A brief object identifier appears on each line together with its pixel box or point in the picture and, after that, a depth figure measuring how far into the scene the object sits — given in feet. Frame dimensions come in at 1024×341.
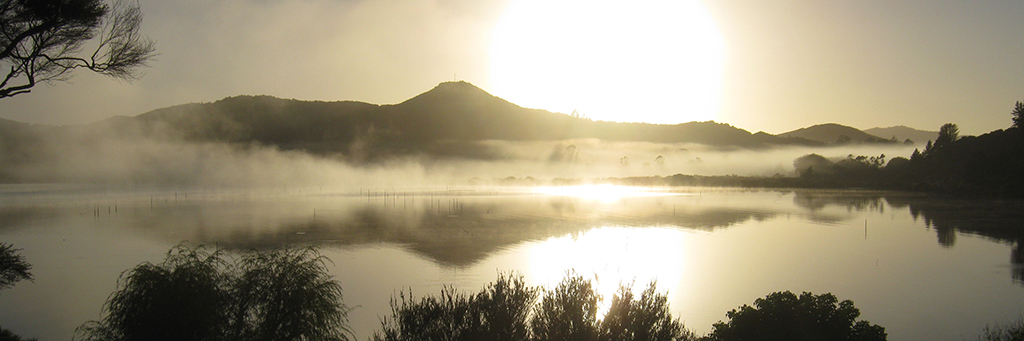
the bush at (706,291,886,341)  50.67
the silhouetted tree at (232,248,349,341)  48.93
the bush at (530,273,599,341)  43.55
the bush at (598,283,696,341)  44.50
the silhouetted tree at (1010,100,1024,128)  298.64
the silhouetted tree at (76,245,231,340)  45.21
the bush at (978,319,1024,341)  49.33
